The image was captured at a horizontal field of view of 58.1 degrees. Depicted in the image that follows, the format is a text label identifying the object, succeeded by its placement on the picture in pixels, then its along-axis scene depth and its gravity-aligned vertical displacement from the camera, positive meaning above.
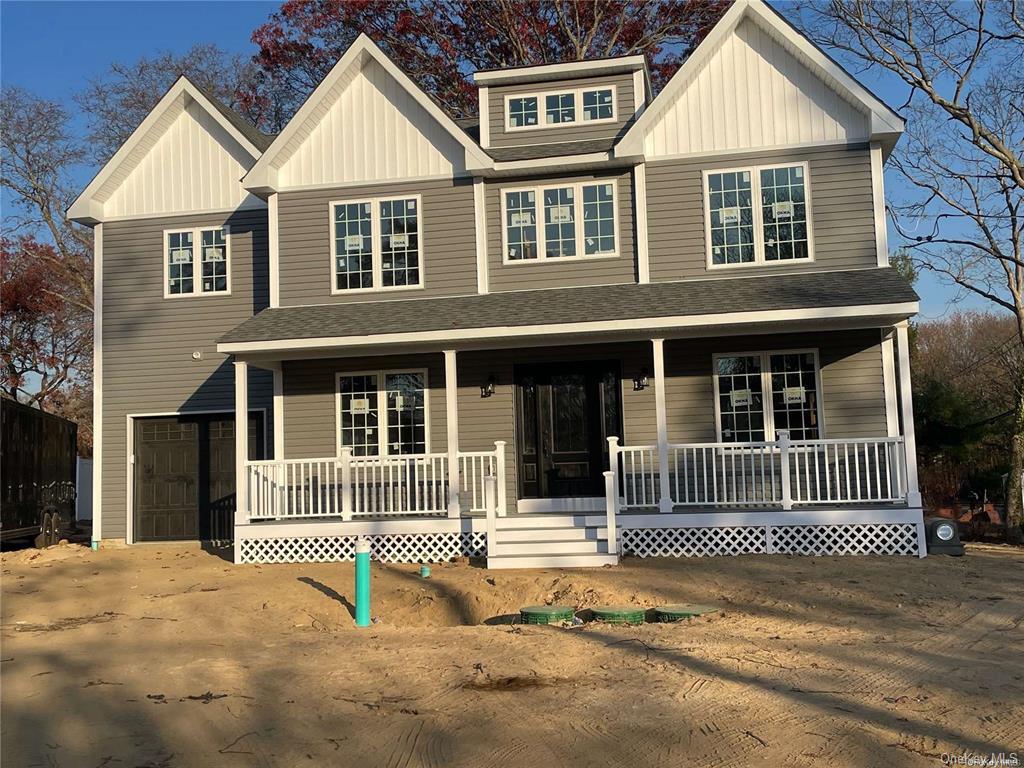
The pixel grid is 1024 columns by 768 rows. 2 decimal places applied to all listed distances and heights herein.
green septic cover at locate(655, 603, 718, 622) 9.16 -1.60
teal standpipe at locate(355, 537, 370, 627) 9.83 -1.37
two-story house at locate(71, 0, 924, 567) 12.91 +1.97
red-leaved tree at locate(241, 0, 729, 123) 25.98 +12.15
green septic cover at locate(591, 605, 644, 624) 9.10 -1.60
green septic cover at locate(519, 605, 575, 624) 9.22 -1.59
